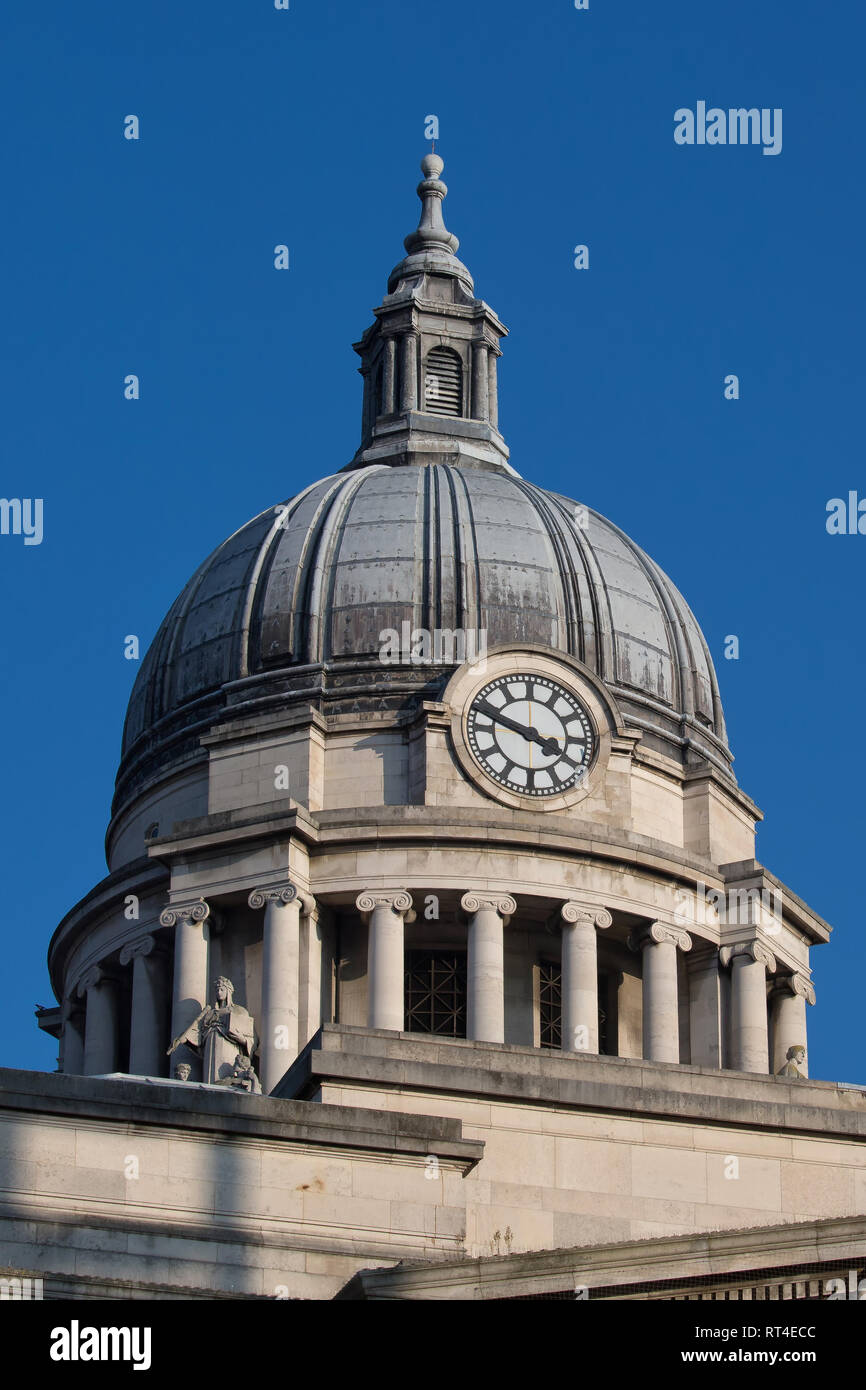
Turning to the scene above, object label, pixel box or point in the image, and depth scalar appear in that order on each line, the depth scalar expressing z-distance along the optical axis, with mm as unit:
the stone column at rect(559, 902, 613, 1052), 63688
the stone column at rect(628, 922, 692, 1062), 65562
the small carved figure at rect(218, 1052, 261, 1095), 53375
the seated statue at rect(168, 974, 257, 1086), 57312
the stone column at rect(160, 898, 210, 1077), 64500
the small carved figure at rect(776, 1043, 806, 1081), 59375
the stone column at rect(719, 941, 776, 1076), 66688
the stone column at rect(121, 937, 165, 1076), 65688
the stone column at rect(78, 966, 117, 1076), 68312
